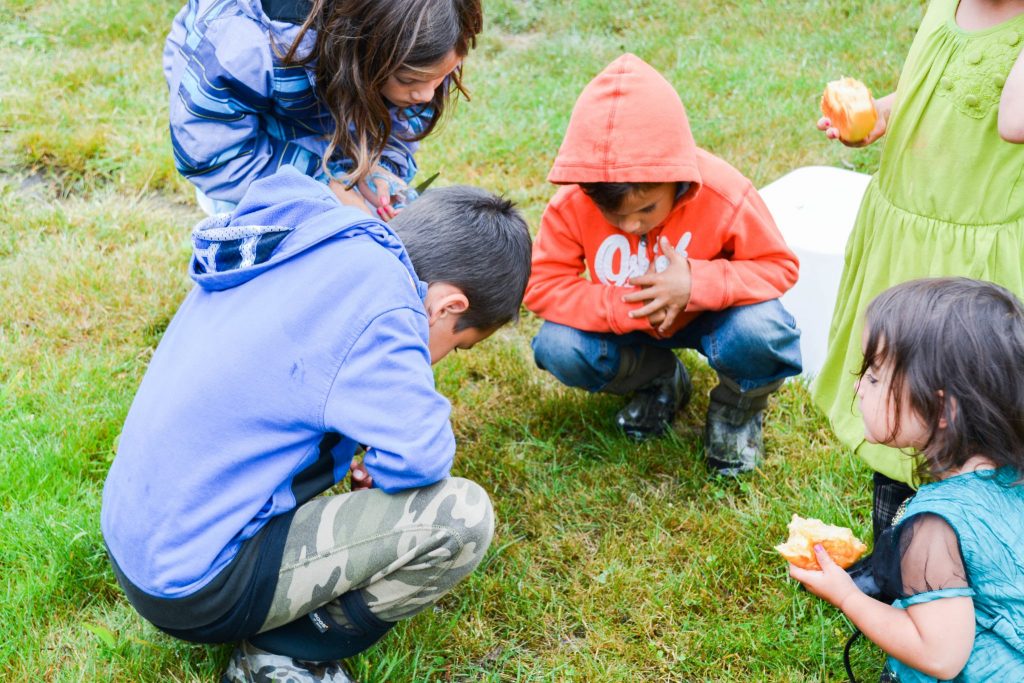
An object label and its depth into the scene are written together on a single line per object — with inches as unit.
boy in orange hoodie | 91.7
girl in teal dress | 63.3
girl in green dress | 76.7
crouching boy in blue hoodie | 68.1
